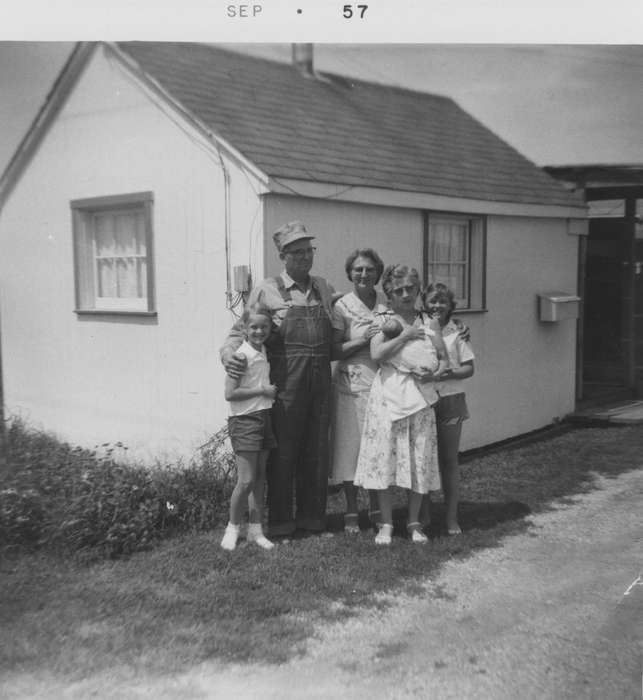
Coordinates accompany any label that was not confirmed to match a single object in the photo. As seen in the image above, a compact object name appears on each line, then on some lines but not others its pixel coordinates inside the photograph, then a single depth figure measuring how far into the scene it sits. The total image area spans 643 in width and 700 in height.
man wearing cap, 4.59
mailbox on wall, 8.27
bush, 4.60
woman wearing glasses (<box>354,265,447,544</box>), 4.59
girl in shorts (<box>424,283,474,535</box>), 4.79
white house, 5.95
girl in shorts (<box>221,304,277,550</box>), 4.46
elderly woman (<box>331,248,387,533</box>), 4.72
